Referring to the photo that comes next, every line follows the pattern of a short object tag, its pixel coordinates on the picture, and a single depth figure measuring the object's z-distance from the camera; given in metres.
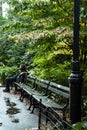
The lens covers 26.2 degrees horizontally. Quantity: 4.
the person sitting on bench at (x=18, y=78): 7.77
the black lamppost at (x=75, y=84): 3.48
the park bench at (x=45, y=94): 4.59
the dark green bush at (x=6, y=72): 9.88
